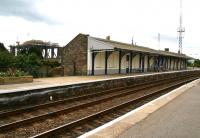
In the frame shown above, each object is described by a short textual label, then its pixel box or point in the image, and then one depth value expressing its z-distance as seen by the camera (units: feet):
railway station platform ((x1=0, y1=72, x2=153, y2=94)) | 29.61
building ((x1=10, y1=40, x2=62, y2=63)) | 143.69
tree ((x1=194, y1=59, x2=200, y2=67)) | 195.96
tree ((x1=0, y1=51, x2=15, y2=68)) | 46.02
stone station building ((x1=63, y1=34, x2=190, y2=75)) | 55.51
